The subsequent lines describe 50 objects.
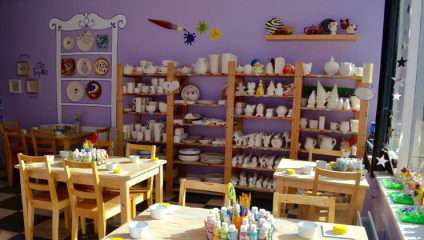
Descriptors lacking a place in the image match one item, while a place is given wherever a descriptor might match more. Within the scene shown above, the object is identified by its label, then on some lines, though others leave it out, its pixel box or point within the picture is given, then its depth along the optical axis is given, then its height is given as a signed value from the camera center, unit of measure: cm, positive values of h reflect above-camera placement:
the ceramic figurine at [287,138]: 459 -63
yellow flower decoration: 517 +90
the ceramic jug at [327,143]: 441 -65
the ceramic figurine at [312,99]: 437 -7
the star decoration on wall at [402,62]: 308 +33
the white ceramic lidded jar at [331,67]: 434 +37
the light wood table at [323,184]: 286 -83
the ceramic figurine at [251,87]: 462 +7
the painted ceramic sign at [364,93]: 378 +3
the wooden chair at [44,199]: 317 -115
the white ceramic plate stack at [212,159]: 489 -102
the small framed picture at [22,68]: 636 +32
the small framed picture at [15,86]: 645 -3
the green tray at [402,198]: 261 -83
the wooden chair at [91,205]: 300 -115
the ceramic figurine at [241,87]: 471 +7
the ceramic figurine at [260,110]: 458 -25
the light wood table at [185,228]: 193 -86
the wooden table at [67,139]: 514 -86
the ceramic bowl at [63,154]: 372 -78
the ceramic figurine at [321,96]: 432 -2
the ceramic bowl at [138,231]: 187 -82
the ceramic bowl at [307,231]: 189 -80
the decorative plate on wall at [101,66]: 580 +38
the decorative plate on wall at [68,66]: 603 +37
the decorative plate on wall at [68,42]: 600 +81
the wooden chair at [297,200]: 222 -73
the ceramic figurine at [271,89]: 452 +5
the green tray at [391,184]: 301 -83
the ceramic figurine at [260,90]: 455 +3
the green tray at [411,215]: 227 -84
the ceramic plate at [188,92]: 521 -3
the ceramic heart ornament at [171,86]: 483 +6
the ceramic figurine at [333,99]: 430 -5
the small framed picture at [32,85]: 632 +0
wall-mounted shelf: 445 +80
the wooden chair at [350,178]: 271 -71
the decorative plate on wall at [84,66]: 591 +37
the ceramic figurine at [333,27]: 447 +93
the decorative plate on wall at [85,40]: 585 +83
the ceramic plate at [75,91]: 603 -9
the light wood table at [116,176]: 306 -87
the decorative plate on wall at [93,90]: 590 -5
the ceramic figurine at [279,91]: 446 +3
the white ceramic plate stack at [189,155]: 500 -100
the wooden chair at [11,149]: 523 -103
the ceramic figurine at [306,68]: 434 +34
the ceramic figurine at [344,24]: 442 +97
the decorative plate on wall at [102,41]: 576 +82
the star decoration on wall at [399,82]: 308 +14
